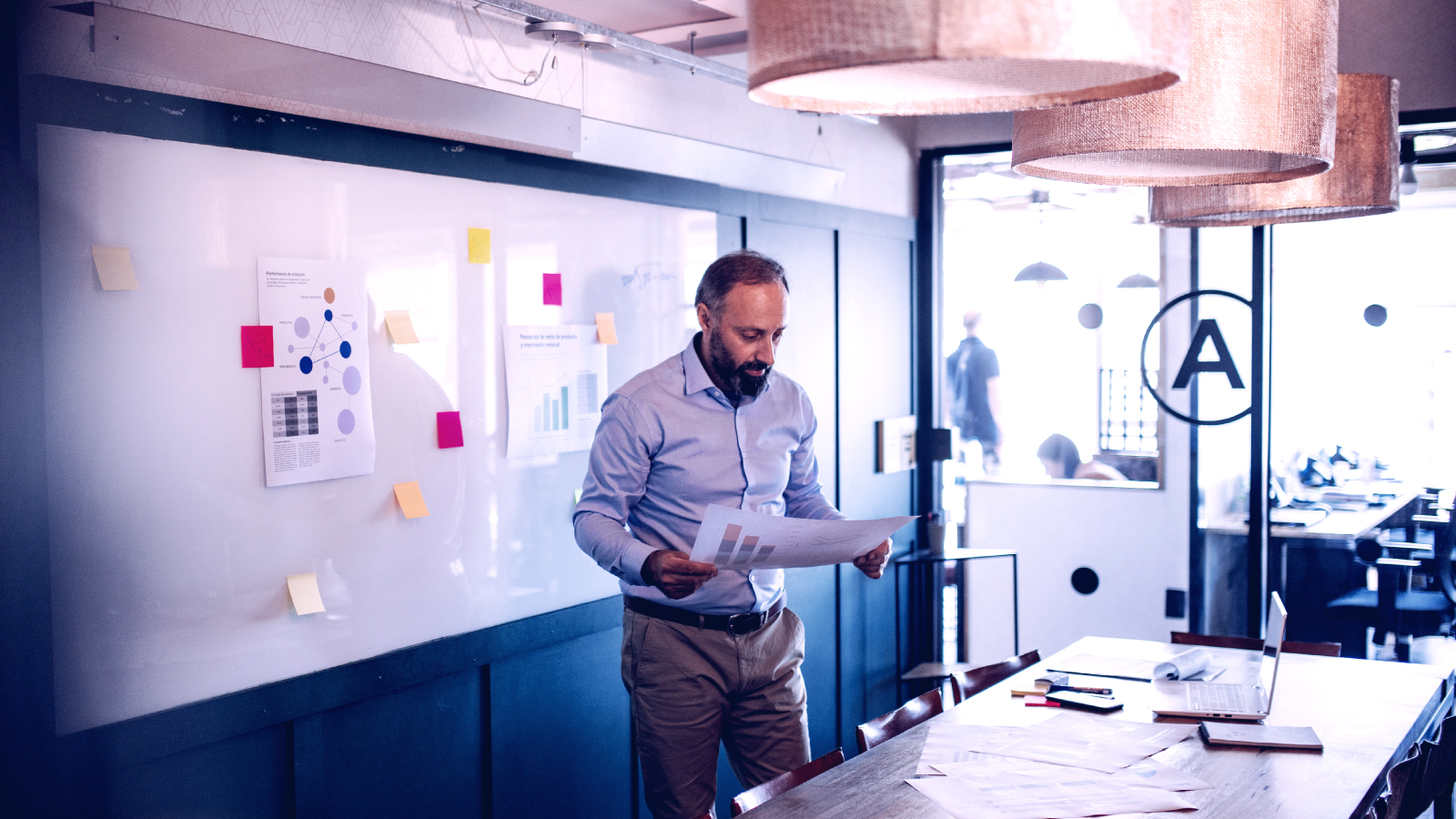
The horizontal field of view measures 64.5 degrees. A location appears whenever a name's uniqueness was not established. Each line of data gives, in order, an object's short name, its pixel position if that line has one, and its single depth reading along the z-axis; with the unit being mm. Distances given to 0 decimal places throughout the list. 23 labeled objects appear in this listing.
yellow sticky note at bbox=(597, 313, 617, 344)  3732
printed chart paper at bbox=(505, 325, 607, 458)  3412
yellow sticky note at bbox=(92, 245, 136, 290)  2361
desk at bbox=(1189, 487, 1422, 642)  4816
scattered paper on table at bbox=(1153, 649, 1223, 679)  3262
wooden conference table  2258
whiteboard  2355
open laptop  2820
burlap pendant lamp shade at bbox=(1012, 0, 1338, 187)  1807
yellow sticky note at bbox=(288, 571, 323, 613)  2756
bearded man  2982
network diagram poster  2699
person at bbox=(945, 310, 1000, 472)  5656
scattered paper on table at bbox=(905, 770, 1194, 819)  2166
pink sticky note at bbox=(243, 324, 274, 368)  2643
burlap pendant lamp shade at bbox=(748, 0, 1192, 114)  1208
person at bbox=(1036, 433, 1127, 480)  5396
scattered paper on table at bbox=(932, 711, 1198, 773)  2492
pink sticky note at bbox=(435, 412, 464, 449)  3158
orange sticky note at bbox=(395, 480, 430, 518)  3045
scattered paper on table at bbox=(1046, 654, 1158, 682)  3301
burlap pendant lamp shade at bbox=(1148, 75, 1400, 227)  2596
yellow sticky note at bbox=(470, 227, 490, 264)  3240
